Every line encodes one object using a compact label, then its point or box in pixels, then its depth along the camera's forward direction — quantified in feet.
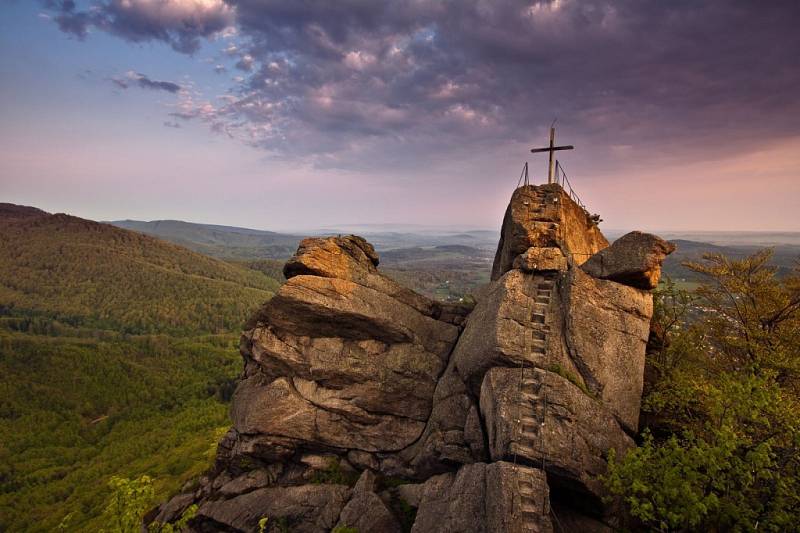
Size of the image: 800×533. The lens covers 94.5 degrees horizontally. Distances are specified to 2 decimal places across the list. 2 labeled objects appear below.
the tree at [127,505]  53.24
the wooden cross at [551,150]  105.40
